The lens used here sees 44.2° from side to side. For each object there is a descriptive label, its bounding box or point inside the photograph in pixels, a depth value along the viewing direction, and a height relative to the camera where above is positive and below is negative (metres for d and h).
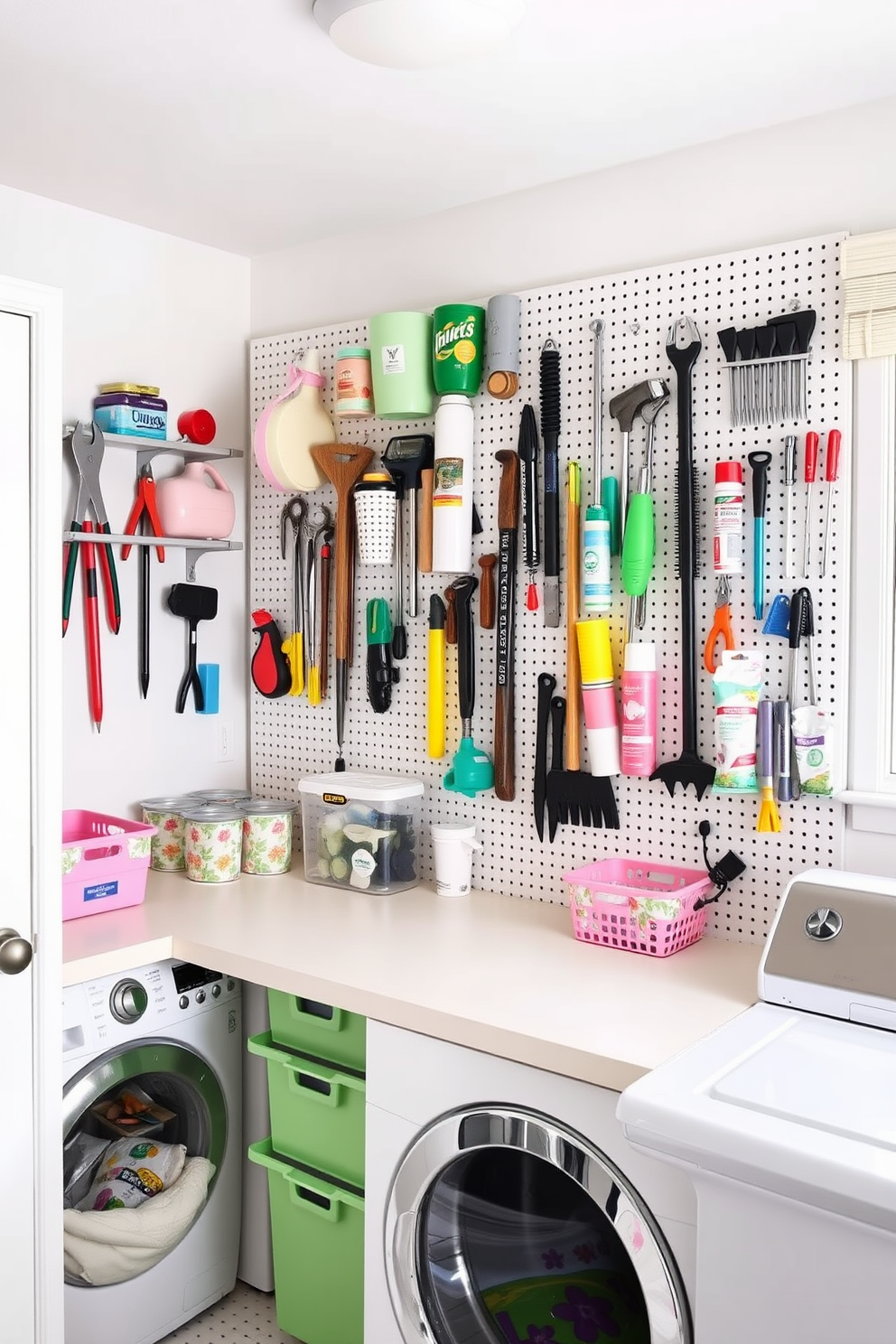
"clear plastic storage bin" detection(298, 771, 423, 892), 2.45 -0.41
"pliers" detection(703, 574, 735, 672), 2.06 +0.04
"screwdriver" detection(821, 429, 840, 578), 1.94 +0.33
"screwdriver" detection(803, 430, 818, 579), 1.96 +0.34
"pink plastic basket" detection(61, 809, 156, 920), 2.25 -0.46
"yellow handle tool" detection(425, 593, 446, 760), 2.47 -0.08
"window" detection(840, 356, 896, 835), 1.92 +0.10
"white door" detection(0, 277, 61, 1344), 1.70 -0.27
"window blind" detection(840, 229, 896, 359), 1.85 +0.60
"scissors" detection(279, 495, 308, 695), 2.76 +0.07
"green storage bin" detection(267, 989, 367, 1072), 2.12 -0.75
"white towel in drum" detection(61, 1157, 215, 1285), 2.10 -1.14
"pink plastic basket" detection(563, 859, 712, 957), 1.99 -0.49
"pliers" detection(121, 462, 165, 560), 2.61 +0.34
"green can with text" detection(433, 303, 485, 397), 2.35 +0.64
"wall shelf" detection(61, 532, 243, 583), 2.44 +0.25
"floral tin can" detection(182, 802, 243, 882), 2.52 -0.45
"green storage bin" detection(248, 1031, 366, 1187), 2.11 -0.92
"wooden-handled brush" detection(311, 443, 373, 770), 2.60 +0.35
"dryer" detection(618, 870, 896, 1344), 1.23 -0.59
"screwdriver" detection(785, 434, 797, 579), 1.99 +0.33
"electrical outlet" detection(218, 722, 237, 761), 2.90 -0.25
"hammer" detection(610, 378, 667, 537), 2.12 +0.48
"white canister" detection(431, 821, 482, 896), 2.40 -0.45
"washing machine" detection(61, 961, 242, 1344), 2.11 -0.91
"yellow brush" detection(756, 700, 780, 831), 1.99 -0.23
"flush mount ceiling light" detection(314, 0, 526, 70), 1.57 +0.90
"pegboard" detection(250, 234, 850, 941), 1.98 +0.12
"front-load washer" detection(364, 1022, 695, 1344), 1.62 -0.90
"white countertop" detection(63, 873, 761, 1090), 1.65 -0.56
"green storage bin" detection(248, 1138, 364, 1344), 2.14 -1.21
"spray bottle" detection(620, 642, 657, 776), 2.12 -0.11
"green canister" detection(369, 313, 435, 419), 2.42 +0.63
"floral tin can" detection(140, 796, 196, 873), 2.65 -0.45
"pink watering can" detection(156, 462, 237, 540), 2.59 +0.34
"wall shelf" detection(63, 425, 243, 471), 2.50 +0.47
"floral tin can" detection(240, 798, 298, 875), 2.59 -0.45
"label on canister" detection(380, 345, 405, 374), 2.43 +0.64
